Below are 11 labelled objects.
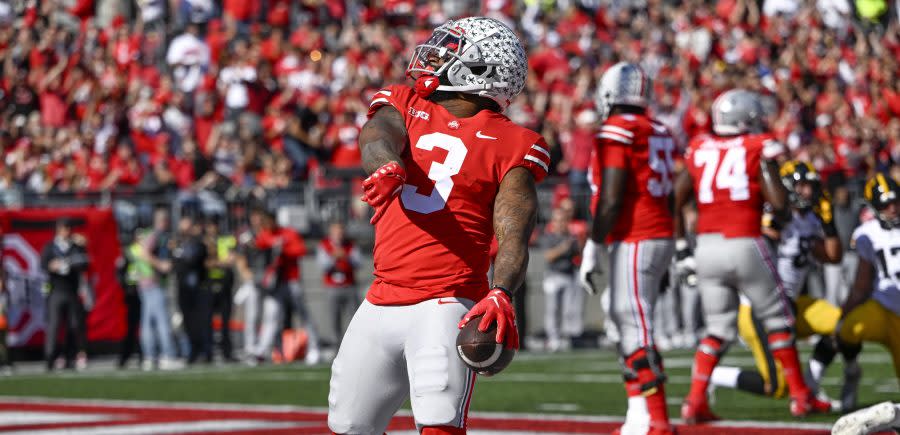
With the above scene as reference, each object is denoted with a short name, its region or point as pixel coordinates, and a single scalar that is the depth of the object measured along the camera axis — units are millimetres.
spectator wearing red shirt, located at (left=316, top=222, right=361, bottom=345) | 35875
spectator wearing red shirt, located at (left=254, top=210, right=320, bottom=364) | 35281
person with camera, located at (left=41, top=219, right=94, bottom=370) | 33594
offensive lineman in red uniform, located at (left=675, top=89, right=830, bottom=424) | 18266
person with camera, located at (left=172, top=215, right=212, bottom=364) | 35375
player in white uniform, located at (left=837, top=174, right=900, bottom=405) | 17719
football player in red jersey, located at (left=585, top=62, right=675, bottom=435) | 16437
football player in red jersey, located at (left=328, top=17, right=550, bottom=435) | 9250
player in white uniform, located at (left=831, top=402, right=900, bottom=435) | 11312
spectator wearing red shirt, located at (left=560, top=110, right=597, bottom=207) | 38812
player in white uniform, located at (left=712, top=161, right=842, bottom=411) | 19109
